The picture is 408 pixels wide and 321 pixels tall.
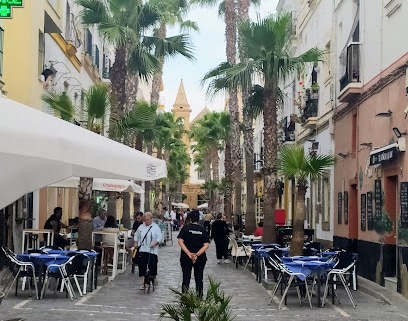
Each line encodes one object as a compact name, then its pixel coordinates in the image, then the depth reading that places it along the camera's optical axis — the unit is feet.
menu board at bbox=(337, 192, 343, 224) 72.28
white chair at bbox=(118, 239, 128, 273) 64.78
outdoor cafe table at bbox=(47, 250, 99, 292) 47.21
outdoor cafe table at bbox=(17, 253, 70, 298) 43.93
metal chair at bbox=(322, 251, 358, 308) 44.37
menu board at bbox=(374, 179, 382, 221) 56.29
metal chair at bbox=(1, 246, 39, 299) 43.50
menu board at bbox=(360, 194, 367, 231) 61.36
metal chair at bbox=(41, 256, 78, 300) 43.86
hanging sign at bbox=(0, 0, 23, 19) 42.78
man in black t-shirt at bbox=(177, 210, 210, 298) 42.80
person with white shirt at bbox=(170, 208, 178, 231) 183.20
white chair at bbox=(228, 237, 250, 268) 70.08
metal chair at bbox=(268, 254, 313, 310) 42.91
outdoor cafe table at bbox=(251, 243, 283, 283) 54.83
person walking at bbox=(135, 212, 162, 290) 49.57
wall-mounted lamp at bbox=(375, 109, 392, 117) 53.43
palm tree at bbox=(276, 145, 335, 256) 53.26
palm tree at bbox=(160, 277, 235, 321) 20.53
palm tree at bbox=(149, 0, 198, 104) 119.65
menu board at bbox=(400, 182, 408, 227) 48.62
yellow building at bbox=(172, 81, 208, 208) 360.28
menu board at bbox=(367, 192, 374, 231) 58.92
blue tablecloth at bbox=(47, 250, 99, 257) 47.06
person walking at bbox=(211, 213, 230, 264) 79.46
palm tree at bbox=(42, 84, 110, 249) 56.54
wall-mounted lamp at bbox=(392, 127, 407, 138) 50.24
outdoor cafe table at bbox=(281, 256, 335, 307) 43.21
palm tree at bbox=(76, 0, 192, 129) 71.10
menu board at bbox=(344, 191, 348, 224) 69.46
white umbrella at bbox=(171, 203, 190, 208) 235.24
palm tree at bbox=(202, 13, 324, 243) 66.59
